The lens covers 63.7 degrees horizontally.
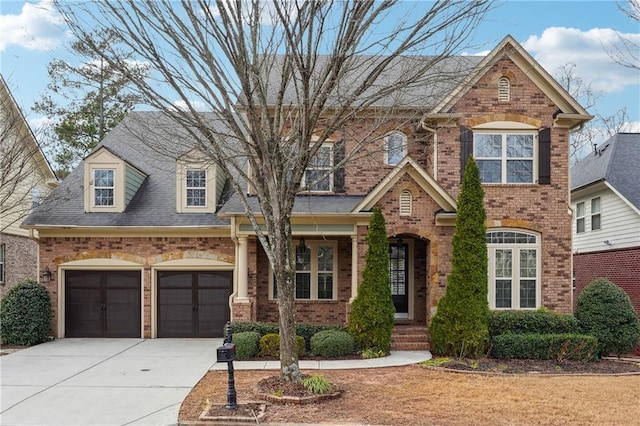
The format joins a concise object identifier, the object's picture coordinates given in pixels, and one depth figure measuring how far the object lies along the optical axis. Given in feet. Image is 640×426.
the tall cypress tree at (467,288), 39.29
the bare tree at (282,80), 27.17
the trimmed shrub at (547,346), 39.60
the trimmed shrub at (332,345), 39.40
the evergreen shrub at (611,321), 40.70
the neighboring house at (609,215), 53.36
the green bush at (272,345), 39.99
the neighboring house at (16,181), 44.11
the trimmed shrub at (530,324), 41.57
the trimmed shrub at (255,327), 41.96
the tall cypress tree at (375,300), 40.32
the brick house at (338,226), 44.55
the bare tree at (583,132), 86.63
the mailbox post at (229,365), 25.80
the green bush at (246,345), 39.34
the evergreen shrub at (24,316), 45.09
